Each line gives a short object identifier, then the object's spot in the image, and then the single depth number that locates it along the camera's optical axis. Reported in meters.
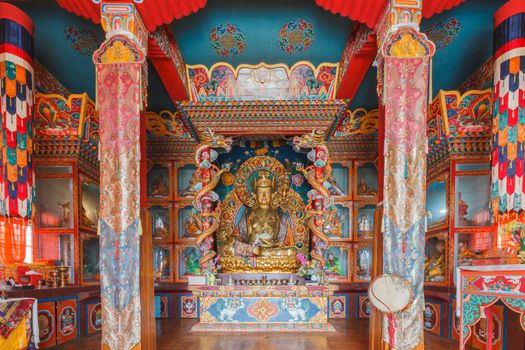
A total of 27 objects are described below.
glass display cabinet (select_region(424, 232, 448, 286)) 5.39
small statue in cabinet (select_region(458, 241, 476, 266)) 5.06
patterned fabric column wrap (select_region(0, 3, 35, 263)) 4.73
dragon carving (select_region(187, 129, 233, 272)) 6.63
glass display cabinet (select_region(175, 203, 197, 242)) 7.55
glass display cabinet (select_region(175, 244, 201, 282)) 7.42
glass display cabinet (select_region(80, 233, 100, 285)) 5.73
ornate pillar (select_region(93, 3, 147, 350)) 3.49
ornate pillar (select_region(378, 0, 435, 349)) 3.40
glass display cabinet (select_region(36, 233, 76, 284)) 5.52
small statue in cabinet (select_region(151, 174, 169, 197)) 7.62
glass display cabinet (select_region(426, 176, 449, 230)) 5.43
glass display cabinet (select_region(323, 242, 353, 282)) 7.43
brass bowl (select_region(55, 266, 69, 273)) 5.31
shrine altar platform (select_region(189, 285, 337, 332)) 5.98
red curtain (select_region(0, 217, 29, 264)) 4.72
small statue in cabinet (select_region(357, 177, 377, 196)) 7.66
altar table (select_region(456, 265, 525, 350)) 3.09
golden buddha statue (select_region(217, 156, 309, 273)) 7.47
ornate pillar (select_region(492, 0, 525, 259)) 4.36
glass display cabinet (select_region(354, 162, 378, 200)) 7.64
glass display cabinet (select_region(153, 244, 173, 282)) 7.39
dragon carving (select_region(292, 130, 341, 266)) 6.67
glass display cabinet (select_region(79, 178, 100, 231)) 5.80
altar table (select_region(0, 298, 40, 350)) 3.90
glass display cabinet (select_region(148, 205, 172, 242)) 7.52
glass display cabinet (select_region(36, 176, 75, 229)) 5.60
